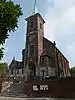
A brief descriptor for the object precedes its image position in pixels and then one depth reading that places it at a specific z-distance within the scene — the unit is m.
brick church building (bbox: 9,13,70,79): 19.77
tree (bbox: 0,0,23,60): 5.35
